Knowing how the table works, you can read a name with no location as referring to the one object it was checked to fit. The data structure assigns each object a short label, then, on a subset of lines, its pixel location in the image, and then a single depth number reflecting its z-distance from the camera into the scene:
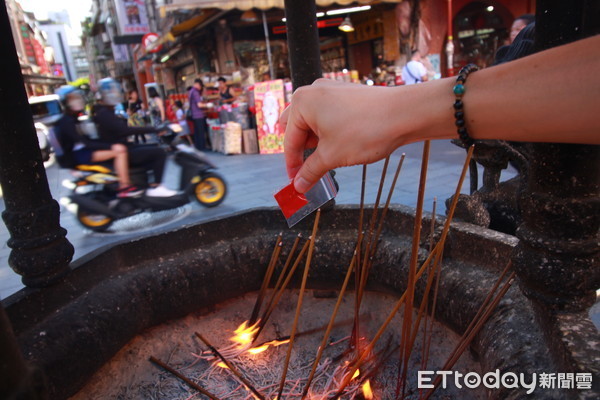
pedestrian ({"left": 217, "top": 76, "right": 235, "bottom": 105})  9.30
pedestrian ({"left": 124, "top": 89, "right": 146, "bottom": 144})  12.27
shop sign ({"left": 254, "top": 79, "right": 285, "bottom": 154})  8.08
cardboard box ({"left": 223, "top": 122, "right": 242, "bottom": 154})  8.51
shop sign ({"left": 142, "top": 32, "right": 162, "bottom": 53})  15.34
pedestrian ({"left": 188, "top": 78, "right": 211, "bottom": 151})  9.12
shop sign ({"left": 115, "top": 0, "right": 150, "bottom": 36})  17.73
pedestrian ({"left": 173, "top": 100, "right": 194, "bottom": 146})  9.73
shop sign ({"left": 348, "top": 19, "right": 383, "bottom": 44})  11.48
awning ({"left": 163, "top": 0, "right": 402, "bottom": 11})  8.73
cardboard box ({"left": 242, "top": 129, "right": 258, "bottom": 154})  8.59
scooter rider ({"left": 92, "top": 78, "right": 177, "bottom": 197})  4.62
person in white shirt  7.84
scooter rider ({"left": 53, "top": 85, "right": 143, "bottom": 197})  4.39
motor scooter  4.35
